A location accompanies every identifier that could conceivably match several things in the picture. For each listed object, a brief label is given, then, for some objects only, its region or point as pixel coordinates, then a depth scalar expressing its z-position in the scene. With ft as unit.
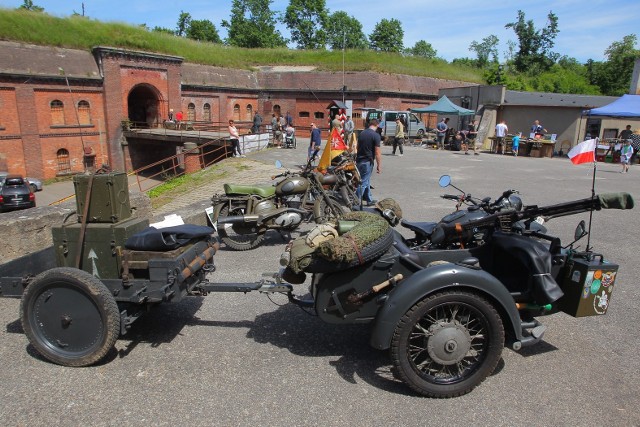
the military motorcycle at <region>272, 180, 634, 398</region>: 10.88
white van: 99.04
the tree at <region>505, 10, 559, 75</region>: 219.00
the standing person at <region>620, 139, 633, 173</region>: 58.18
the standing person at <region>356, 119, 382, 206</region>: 32.55
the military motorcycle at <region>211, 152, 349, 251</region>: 23.35
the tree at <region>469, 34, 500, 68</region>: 302.35
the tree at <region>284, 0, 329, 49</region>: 245.04
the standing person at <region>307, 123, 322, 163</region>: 53.72
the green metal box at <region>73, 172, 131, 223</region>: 13.33
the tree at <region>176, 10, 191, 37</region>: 272.82
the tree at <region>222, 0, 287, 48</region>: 245.04
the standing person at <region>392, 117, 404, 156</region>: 71.67
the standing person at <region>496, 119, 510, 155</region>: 78.48
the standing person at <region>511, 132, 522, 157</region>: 76.02
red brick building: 92.73
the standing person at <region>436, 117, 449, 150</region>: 83.97
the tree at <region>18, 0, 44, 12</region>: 216.13
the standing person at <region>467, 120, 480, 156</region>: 84.13
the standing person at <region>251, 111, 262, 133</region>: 89.38
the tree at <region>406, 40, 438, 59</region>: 316.11
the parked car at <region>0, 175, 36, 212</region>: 67.46
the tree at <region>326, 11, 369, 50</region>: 254.47
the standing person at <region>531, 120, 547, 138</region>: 78.29
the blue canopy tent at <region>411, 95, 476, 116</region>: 86.28
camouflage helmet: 14.92
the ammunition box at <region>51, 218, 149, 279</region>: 13.24
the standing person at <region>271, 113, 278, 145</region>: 83.64
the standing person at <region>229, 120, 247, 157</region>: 69.73
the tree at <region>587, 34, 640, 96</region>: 181.47
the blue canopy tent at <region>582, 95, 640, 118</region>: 64.23
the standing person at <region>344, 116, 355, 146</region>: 55.76
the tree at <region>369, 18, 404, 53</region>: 260.83
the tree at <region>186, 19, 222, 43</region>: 263.08
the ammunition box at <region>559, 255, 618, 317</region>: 11.55
